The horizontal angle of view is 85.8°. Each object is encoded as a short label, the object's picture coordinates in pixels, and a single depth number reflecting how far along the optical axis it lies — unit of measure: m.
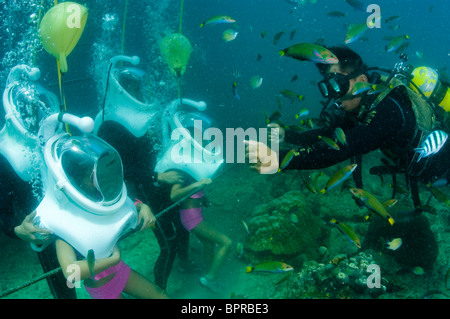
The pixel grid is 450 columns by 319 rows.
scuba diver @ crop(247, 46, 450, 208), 2.23
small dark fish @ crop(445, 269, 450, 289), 3.15
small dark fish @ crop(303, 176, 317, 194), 2.69
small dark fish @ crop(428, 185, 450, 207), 2.89
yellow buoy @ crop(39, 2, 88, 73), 2.71
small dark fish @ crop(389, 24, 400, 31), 7.32
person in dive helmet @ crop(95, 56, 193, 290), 3.33
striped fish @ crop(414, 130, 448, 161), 2.21
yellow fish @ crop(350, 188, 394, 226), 2.29
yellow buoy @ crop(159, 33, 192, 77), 5.41
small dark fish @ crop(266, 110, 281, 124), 3.71
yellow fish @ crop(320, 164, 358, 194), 2.21
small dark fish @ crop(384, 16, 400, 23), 6.64
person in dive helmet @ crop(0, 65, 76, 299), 2.26
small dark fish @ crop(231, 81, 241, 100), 4.31
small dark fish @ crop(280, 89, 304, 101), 4.18
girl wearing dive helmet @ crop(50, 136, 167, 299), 1.80
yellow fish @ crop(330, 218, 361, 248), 2.64
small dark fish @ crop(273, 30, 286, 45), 5.97
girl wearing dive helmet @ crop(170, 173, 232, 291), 4.33
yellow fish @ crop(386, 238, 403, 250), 3.47
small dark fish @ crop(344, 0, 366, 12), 5.66
